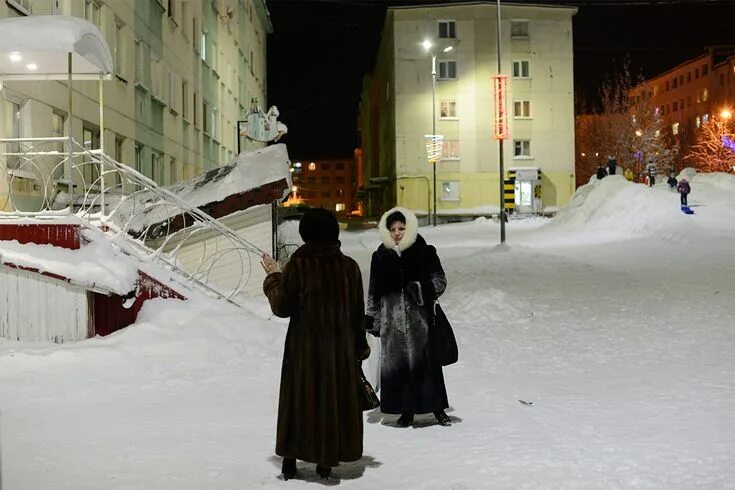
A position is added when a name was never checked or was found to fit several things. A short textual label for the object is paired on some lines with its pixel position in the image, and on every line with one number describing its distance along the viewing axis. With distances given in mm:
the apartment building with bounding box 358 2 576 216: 52344
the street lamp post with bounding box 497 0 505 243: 25156
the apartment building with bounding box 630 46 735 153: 91444
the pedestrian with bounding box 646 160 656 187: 37122
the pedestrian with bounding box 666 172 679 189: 34500
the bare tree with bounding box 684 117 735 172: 63062
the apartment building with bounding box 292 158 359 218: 176500
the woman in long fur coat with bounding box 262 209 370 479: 4820
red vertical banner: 33666
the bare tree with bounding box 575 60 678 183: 67250
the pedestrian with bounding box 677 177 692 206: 29156
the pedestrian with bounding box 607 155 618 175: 41531
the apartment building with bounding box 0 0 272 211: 14766
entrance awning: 10453
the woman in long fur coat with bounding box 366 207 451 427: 6367
